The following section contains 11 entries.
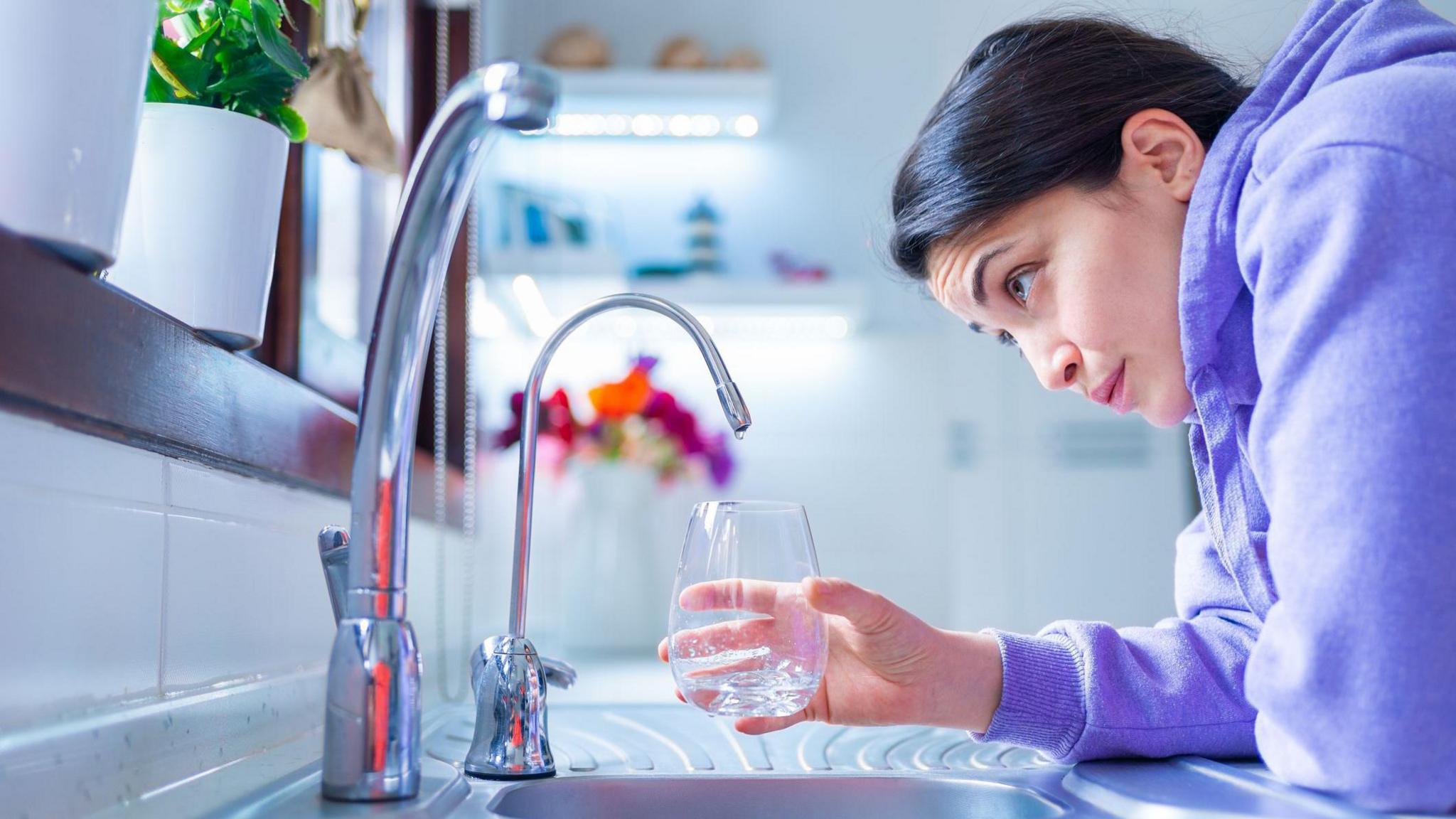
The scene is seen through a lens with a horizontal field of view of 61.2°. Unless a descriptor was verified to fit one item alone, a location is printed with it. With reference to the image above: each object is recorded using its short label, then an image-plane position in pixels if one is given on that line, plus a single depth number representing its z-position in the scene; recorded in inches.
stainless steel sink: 25.7
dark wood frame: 21.7
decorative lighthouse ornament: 114.9
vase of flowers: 100.3
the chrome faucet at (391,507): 22.0
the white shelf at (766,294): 110.6
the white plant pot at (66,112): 20.9
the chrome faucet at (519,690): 30.8
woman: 23.3
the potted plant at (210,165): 29.4
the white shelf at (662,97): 110.9
